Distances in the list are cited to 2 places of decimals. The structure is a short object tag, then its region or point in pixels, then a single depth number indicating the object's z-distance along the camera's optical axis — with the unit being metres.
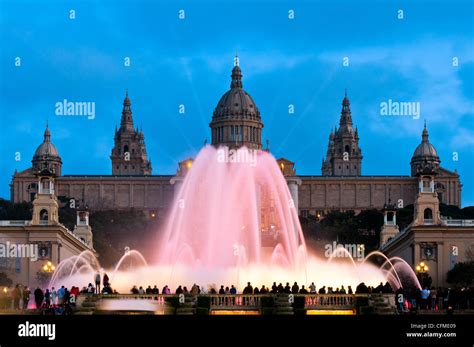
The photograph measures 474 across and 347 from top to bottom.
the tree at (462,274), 105.00
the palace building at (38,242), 114.88
